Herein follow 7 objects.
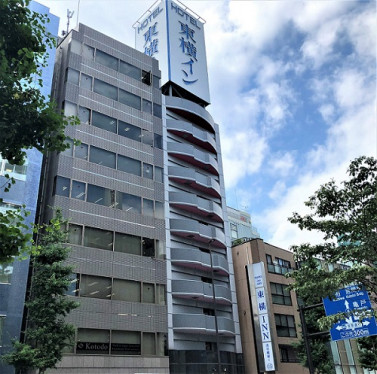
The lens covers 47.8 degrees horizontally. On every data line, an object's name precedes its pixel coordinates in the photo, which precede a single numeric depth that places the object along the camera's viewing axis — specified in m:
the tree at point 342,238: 16.59
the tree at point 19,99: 9.87
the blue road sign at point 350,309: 18.98
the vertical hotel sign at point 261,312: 37.50
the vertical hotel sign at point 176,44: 45.81
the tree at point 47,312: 20.97
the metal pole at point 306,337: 22.32
